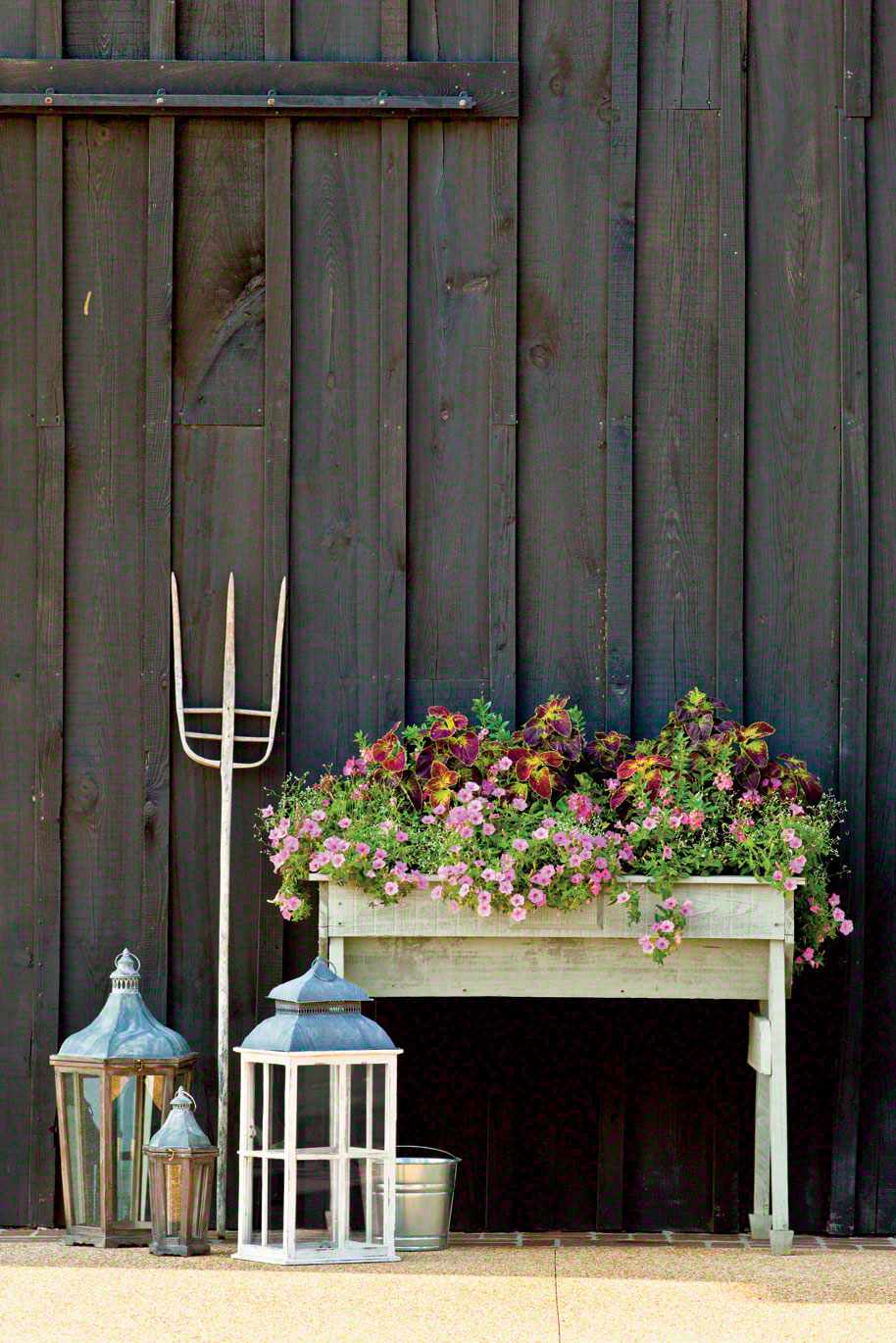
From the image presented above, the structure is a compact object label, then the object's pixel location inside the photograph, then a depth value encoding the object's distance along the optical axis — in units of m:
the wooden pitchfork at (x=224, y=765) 9.63
